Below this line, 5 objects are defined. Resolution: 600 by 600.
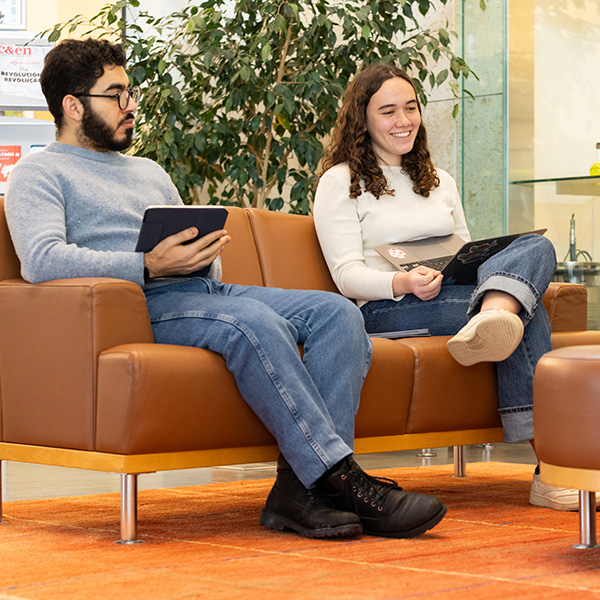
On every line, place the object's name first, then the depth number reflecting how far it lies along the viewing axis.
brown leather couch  3.86
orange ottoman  3.30
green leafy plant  7.30
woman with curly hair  4.57
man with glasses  3.89
